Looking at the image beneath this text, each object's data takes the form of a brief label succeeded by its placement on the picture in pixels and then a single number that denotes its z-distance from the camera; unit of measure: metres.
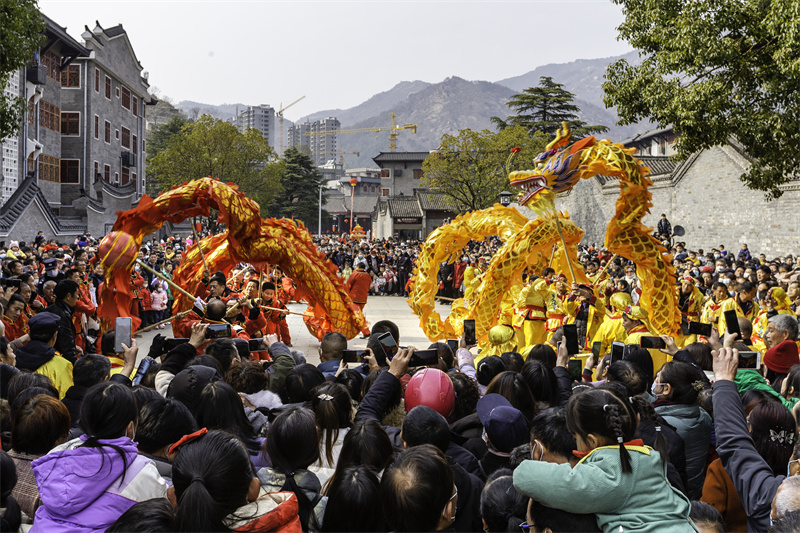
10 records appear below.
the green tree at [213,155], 30.70
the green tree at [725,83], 9.97
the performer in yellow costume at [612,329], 6.38
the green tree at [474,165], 26.88
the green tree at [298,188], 44.81
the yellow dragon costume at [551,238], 7.80
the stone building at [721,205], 15.55
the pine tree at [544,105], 36.97
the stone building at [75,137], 20.77
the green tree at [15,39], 9.73
